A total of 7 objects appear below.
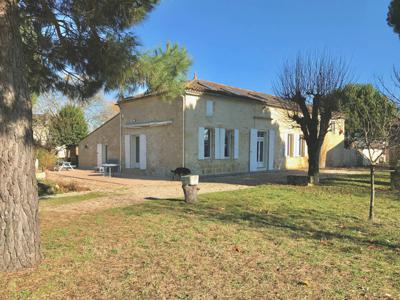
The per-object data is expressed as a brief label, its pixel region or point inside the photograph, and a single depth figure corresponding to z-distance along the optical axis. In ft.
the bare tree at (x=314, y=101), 41.86
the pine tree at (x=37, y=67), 12.04
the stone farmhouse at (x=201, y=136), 51.57
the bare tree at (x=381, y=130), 22.51
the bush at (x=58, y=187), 34.76
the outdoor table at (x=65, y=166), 68.01
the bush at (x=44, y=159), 55.31
